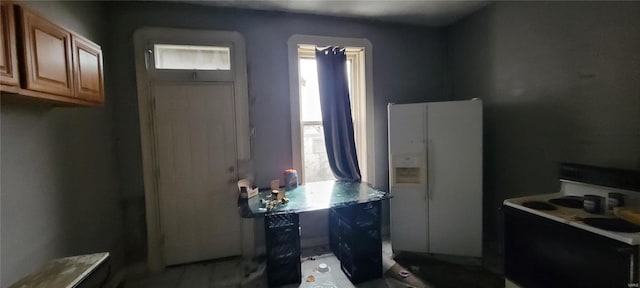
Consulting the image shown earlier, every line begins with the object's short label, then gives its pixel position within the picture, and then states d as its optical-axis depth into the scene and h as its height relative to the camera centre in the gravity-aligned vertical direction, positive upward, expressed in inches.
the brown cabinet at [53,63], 48.4 +15.6
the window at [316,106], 117.3 +10.7
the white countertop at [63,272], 54.4 -28.4
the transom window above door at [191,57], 103.8 +29.9
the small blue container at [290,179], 112.5 -19.8
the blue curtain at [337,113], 117.9 +7.1
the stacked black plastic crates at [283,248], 89.0 -38.8
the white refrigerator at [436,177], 100.8 -19.2
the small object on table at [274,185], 104.9 -20.4
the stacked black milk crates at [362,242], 94.0 -39.2
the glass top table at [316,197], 87.7 -24.2
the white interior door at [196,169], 104.4 -13.6
